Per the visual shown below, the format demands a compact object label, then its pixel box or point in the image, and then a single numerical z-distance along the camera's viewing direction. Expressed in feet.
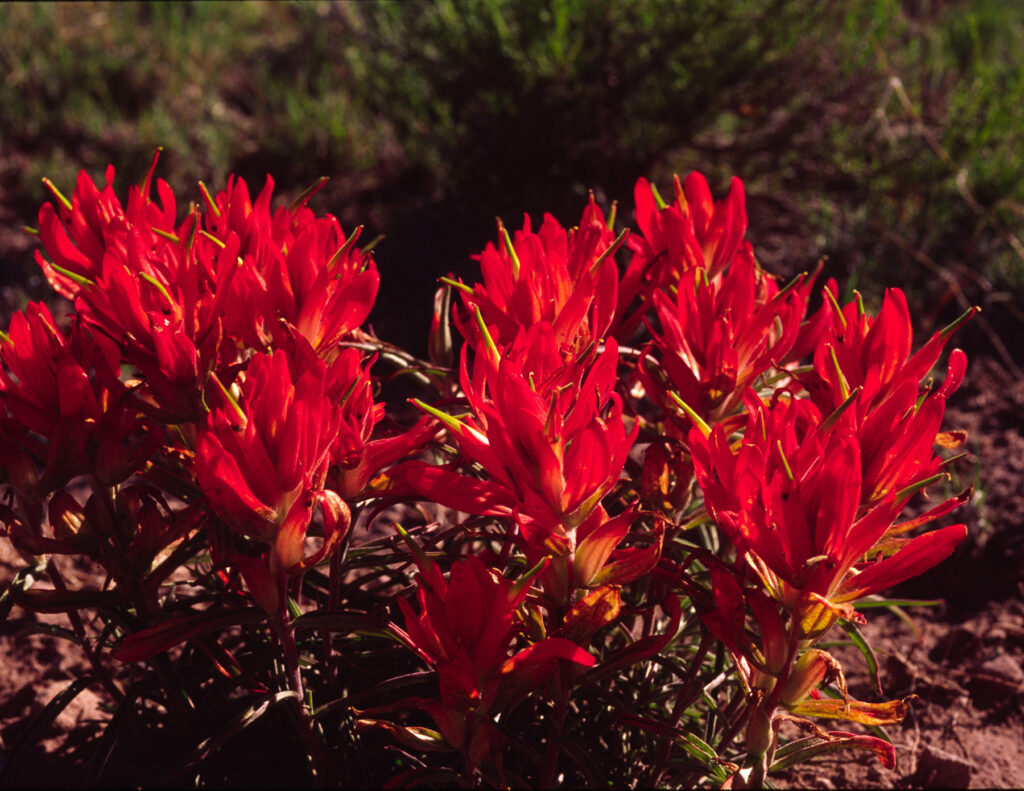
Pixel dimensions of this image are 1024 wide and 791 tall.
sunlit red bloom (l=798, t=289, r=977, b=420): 1.86
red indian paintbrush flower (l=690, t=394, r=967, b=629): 1.74
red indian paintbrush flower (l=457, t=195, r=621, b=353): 1.90
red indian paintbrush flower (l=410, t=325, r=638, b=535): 1.76
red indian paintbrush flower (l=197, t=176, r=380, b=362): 1.91
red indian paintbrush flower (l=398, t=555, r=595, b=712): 1.79
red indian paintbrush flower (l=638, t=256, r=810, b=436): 1.91
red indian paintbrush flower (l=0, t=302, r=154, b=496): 1.89
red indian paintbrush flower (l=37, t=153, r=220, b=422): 1.87
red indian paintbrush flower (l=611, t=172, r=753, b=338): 2.03
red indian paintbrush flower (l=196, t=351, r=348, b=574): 1.77
